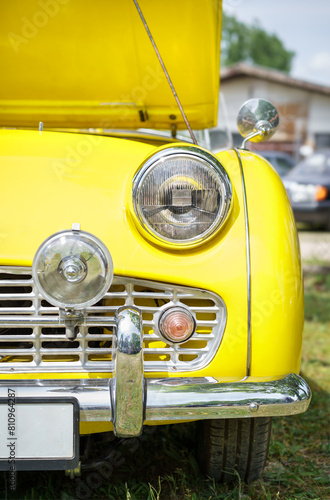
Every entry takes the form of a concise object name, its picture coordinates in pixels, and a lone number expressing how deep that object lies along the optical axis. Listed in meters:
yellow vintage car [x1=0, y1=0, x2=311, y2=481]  1.48
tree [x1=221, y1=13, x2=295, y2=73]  53.78
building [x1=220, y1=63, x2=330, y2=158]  23.33
